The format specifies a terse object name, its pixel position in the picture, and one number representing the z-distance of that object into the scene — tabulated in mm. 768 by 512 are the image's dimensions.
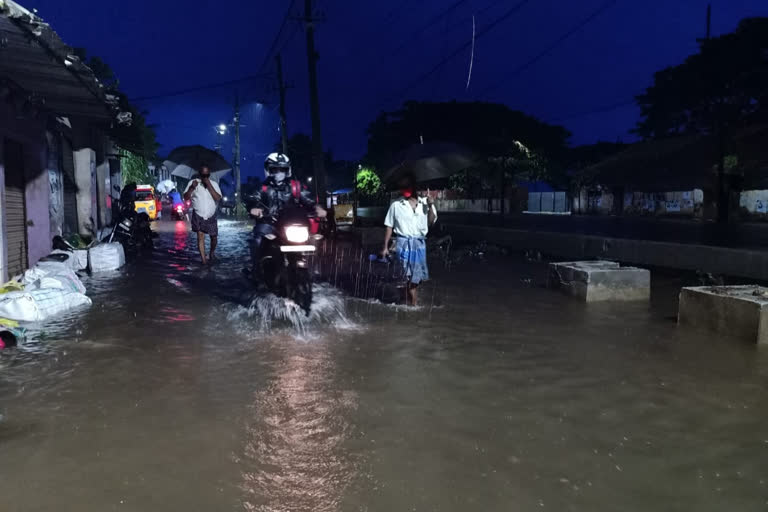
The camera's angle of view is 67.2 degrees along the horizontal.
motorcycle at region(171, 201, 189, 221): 32188
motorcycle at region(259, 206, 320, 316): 7117
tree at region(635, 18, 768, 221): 31438
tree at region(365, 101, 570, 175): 49156
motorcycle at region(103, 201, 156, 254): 13648
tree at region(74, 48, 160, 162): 20500
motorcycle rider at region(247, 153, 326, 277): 8172
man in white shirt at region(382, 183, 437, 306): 7719
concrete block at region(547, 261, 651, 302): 8227
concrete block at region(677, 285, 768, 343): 5762
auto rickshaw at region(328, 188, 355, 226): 29430
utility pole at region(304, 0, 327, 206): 20672
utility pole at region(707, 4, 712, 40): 26197
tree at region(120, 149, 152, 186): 29925
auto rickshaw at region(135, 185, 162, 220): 29797
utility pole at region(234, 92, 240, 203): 49156
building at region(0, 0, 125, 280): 6219
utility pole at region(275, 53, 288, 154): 35406
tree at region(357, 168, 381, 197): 47281
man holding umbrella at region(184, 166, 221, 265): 11320
